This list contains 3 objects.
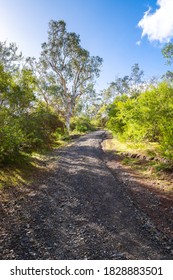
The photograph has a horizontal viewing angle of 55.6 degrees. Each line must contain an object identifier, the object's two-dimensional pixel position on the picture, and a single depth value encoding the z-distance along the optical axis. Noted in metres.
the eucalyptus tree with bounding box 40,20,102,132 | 26.15
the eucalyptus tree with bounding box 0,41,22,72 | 20.19
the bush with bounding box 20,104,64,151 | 10.37
